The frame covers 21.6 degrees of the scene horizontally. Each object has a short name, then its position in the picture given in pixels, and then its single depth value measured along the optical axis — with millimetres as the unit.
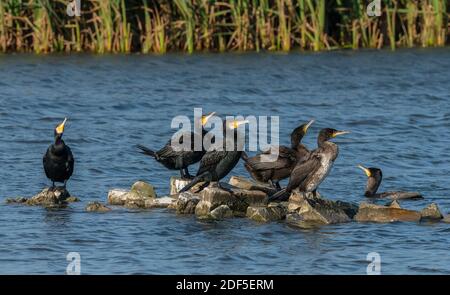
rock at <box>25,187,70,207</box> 15148
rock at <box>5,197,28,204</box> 15270
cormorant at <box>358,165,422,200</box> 15648
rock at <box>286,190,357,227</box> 13930
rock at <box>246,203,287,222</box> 14070
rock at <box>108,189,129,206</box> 15141
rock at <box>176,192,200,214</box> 14492
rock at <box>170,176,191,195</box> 15180
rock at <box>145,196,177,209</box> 14930
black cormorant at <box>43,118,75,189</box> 15216
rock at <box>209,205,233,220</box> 14242
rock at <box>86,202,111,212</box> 14719
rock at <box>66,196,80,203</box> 15413
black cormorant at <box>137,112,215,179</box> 15000
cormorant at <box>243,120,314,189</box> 14875
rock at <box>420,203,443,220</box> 14148
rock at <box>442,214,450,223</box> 14038
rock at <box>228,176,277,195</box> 14930
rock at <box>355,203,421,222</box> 14102
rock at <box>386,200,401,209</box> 14328
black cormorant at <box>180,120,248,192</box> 14430
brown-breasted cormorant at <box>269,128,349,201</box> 14055
